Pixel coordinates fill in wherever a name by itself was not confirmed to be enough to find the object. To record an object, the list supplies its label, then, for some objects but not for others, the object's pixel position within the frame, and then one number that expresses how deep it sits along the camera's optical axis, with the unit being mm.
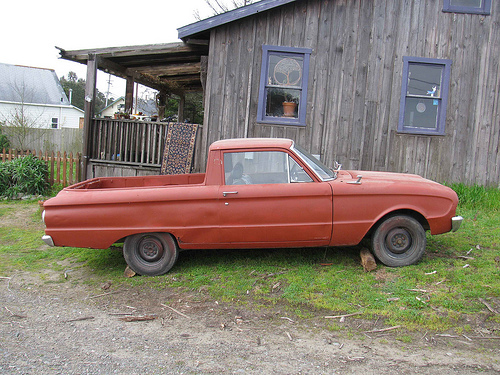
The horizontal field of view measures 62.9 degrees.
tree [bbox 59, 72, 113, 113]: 59750
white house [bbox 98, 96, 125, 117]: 49697
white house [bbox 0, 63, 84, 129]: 36094
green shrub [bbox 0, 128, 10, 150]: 19375
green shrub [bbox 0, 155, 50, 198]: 10648
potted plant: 9172
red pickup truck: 4984
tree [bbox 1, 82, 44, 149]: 21484
